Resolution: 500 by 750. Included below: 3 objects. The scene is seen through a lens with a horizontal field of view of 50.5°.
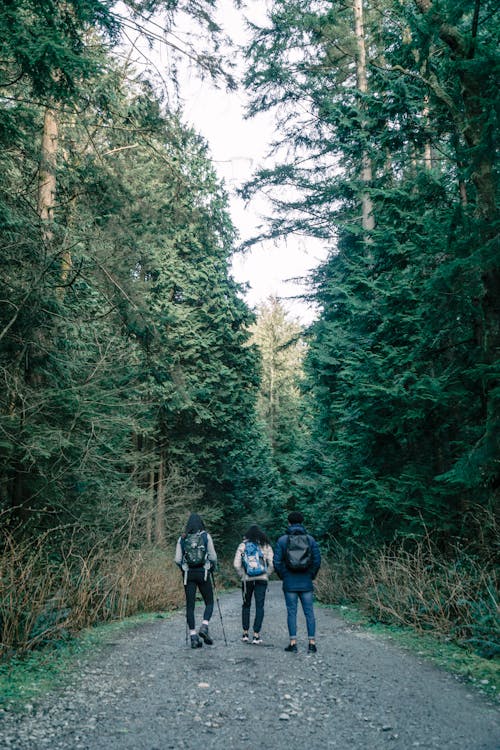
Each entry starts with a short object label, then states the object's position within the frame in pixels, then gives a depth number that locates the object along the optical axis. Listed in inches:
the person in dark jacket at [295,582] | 281.3
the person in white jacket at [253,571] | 312.3
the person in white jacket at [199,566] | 305.0
